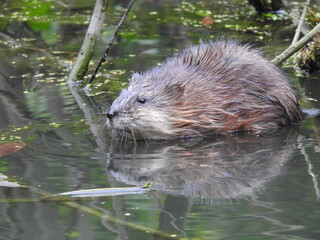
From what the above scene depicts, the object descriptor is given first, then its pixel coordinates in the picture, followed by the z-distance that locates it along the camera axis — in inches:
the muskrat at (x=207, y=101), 452.1
